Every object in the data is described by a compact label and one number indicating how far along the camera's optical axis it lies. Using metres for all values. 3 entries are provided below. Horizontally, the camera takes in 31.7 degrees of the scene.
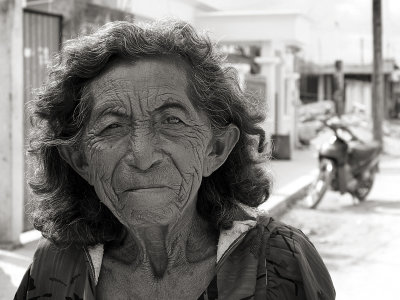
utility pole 18.25
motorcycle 9.52
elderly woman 1.66
